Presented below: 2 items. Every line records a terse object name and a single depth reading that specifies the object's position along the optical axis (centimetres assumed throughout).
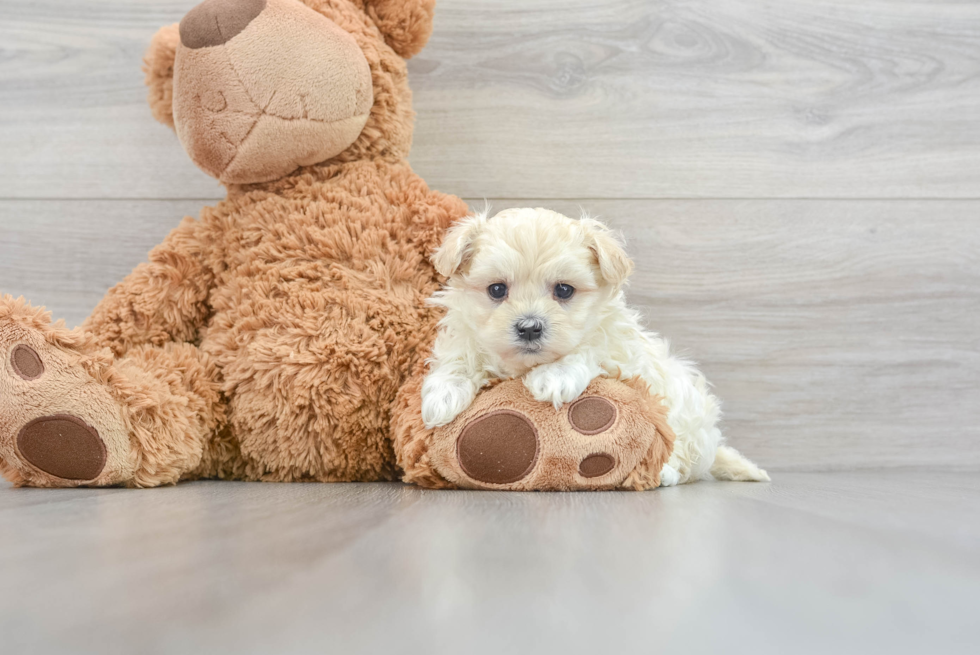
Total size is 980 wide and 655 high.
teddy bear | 85
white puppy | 84
